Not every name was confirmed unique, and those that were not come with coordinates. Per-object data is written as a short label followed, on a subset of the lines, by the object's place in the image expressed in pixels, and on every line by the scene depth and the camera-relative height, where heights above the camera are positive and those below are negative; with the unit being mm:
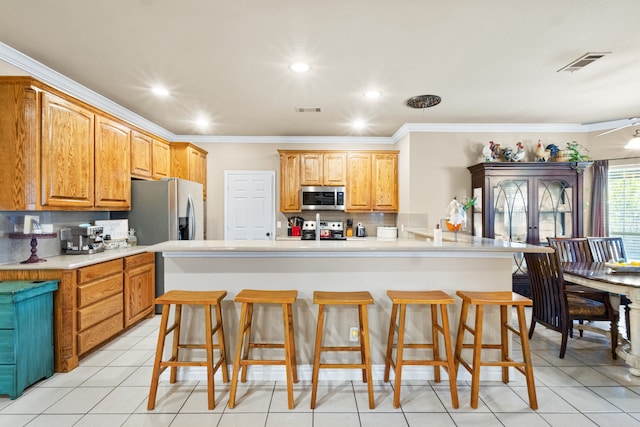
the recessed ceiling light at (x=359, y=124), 4418 +1292
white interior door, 5414 +146
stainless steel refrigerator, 3922 +6
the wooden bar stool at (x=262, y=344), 2084 -834
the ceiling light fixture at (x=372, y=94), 3344 +1295
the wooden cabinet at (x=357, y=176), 5168 +614
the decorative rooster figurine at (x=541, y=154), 4438 +839
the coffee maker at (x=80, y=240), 3227 -274
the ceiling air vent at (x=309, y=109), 3863 +1290
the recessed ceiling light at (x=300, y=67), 2732 +1290
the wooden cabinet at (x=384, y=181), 5168 +532
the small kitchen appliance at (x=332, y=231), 5027 -284
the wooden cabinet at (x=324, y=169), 5156 +727
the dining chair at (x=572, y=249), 3509 -399
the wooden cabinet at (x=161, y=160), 4363 +771
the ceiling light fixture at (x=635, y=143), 3156 +712
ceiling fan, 4133 +1271
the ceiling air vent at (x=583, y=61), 2586 +1305
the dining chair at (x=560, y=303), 2809 -820
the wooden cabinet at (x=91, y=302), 2576 -826
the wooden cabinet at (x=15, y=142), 2498 +570
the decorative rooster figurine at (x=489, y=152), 4407 +855
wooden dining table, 2443 -588
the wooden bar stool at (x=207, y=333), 2092 -828
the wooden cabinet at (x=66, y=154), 2664 +545
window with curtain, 4293 +119
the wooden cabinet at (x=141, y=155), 3886 +746
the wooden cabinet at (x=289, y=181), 5148 +529
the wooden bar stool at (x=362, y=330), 2082 -791
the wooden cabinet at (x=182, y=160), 4727 +803
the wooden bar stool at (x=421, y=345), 2111 -820
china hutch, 4254 +155
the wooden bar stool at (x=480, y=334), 2125 -850
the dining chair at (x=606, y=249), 3574 -404
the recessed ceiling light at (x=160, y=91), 3279 +1304
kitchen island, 2480 -512
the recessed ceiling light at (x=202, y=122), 4367 +1307
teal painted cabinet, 2207 -880
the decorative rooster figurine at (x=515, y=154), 4391 +829
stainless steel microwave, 5082 +265
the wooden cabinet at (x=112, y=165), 3297 +542
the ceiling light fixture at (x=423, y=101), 3479 +1276
